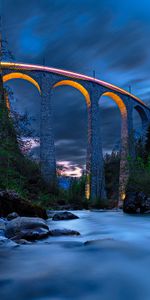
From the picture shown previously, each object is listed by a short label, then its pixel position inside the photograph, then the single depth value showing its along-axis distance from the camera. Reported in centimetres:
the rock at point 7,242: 393
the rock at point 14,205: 733
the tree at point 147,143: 3461
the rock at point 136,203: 1469
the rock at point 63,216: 945
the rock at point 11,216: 665
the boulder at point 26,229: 462
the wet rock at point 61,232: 519
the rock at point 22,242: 419
